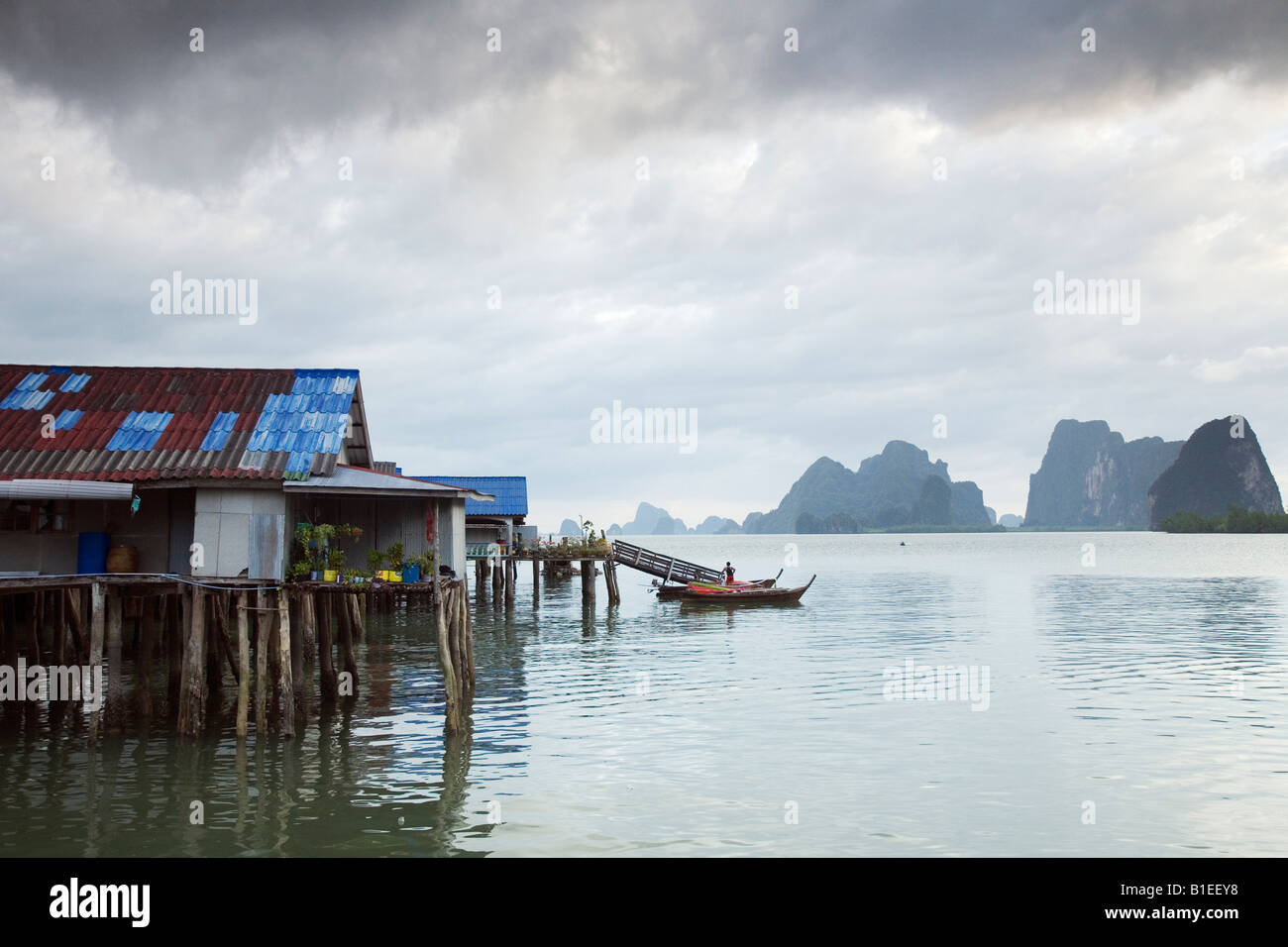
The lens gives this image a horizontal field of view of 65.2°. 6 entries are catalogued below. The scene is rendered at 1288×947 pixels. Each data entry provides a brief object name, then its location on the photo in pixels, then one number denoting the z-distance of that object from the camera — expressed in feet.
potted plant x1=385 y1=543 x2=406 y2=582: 68.08
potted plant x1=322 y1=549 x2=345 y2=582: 65.68
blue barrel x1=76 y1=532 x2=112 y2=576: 65.05
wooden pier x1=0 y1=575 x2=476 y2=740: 60.23
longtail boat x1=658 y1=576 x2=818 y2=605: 160.86
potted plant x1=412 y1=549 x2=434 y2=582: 68.54
